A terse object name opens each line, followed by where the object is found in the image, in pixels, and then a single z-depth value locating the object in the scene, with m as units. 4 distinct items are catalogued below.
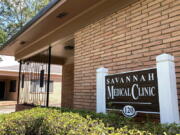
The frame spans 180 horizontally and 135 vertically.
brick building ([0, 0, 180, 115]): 3.34
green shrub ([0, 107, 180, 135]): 2.15
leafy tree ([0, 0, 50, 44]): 21.83
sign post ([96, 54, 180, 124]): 2.57
